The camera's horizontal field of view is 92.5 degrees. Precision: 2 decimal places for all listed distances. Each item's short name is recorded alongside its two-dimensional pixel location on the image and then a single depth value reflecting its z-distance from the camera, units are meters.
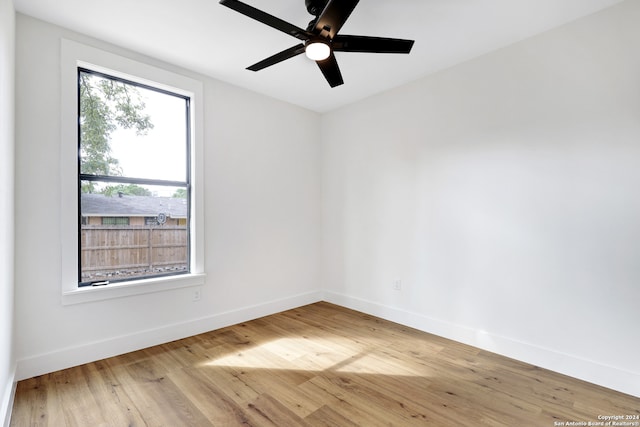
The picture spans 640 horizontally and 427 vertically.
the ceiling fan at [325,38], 1.65
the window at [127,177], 2.46
